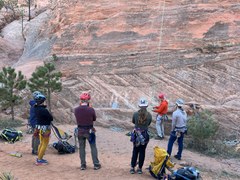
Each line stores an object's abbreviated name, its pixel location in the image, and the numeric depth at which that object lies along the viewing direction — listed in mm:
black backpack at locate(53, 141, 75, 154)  9602
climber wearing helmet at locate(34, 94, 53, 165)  8406
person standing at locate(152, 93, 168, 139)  11555
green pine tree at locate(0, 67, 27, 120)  13008
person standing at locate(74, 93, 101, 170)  8062
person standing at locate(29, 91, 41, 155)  9053
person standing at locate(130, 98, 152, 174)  7895
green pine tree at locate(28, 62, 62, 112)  13047
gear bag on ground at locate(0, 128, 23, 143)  10586
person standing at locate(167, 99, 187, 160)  9344
